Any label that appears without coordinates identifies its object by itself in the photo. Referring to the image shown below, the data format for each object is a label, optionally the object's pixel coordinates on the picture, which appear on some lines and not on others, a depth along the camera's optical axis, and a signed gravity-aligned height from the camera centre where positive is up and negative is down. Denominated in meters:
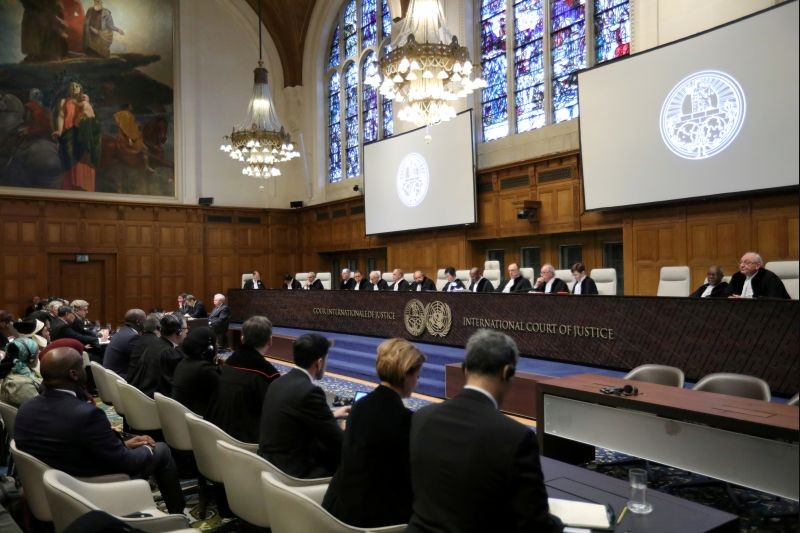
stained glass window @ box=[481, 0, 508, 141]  11.48 +3.94
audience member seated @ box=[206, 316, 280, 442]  3.24 -0.61
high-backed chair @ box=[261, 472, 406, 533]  1.82 -0.74
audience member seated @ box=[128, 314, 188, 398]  4.25 -0.58
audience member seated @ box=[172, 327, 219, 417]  3.70 -0.61
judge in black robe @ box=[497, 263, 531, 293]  8.45 -0.15
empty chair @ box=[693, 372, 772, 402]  3.49 -0.72
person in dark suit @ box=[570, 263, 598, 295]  7.84 -0.15
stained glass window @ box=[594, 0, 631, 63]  9.40 +3.85
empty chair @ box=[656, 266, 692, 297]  7.31 -0.17
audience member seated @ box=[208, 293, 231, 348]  10.64 -0.74
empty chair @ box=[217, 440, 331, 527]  2.37 -0.85
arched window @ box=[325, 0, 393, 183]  14.41 +4.82
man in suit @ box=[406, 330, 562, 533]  1.56 -0.52
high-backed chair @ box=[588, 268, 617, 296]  7.88 -0.14
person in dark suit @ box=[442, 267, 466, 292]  9.41 -0.15
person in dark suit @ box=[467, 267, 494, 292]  9.07 -0.15
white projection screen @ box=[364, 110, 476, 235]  11.34 +1.93
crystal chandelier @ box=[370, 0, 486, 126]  6.64 +2.31
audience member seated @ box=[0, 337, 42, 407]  3.88 -0.63
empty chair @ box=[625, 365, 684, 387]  4.00 -0.72
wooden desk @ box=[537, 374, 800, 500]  2.58 -0.81
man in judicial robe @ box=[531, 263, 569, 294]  8.06 -0.16
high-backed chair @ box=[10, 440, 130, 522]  2.37 -0.81
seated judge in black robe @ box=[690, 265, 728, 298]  6.64 -0.19
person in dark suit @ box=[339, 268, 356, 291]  11.38 -0.16
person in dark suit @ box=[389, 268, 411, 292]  10.19 -0.15
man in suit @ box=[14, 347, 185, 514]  2.55 -0.64
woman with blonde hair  2.04 -0.66
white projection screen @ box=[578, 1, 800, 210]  7.12 +1.98
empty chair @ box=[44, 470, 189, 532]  1.89 -0.87
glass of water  2.01 -0.75
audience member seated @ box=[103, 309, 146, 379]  5.29 -0.60
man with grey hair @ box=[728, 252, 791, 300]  5.91 -0.15
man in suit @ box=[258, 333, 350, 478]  2.62 -0.69
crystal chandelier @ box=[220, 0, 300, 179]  10.43 +2.50
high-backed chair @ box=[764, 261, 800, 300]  5.90 -0.07
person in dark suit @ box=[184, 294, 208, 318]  11.61 -0.63
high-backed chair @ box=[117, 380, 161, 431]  3.91 -0.86
